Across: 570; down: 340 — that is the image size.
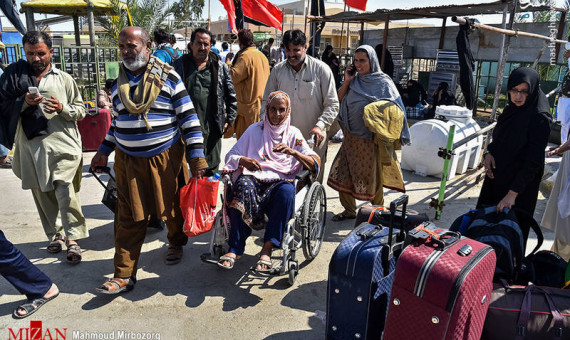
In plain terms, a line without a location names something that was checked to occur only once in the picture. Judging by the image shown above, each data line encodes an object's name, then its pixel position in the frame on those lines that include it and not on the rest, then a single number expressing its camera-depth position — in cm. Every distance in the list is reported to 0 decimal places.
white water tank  573
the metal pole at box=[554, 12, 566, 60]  826
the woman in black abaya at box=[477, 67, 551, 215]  289
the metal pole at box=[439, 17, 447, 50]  1123
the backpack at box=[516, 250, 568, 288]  261
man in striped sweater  299
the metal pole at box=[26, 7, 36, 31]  1055
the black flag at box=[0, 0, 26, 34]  711
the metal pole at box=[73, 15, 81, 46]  1177
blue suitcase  225
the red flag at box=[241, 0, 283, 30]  904
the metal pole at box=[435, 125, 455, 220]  420
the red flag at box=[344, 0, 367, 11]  916
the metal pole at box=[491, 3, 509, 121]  507
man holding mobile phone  331
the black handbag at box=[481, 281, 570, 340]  217
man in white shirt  403
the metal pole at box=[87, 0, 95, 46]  1013
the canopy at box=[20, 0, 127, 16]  987
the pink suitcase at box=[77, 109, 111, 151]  674
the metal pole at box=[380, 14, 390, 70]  959
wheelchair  312
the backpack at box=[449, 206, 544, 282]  251
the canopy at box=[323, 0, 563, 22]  800
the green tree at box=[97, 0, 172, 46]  1221
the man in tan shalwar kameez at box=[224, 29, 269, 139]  508
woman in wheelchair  321
